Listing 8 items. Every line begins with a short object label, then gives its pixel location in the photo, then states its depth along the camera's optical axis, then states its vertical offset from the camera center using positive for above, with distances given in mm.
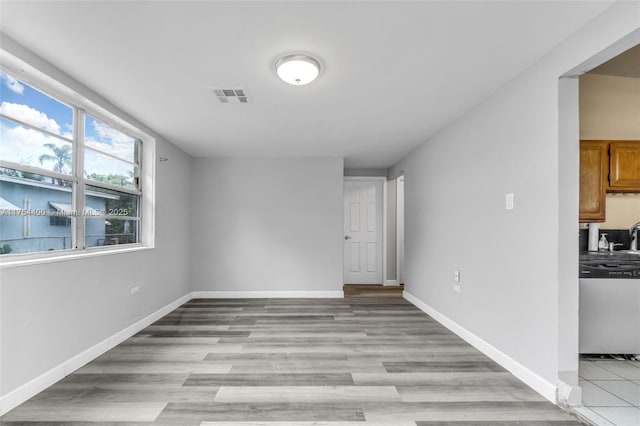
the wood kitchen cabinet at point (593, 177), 2832 +380
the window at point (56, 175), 2102 +334
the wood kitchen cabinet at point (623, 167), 2840 +469
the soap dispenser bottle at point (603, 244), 3131 -262
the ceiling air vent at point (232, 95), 2662 +1081
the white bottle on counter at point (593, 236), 3080 -179
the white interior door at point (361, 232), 6254 -301
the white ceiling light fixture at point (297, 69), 2131 +1051
